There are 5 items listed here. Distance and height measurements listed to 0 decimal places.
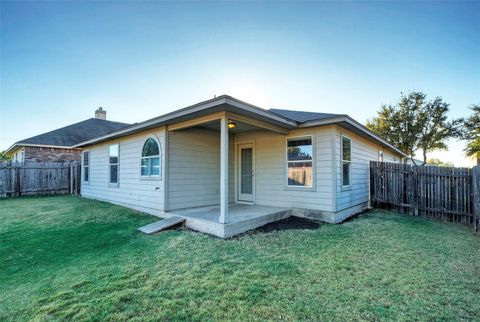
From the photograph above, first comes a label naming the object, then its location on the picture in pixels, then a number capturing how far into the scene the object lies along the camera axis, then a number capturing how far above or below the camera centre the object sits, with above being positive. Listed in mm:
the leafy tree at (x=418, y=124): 20453 +3850
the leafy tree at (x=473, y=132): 19406 +2963
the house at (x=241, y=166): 5406 -10
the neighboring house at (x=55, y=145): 13242 +1238
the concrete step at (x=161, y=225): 5086 -1391
